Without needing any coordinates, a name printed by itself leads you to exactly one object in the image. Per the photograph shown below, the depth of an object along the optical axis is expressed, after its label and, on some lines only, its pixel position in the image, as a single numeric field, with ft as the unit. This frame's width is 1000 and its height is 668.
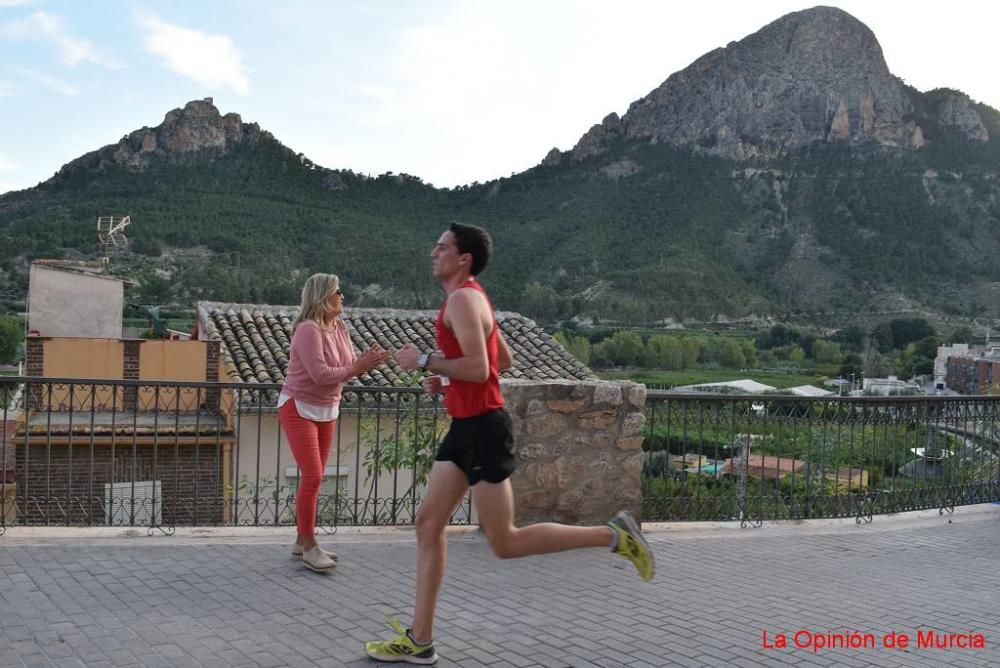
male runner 11.72
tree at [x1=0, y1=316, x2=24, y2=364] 122.31
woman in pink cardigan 16.37
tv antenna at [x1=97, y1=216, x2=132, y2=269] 116.47
